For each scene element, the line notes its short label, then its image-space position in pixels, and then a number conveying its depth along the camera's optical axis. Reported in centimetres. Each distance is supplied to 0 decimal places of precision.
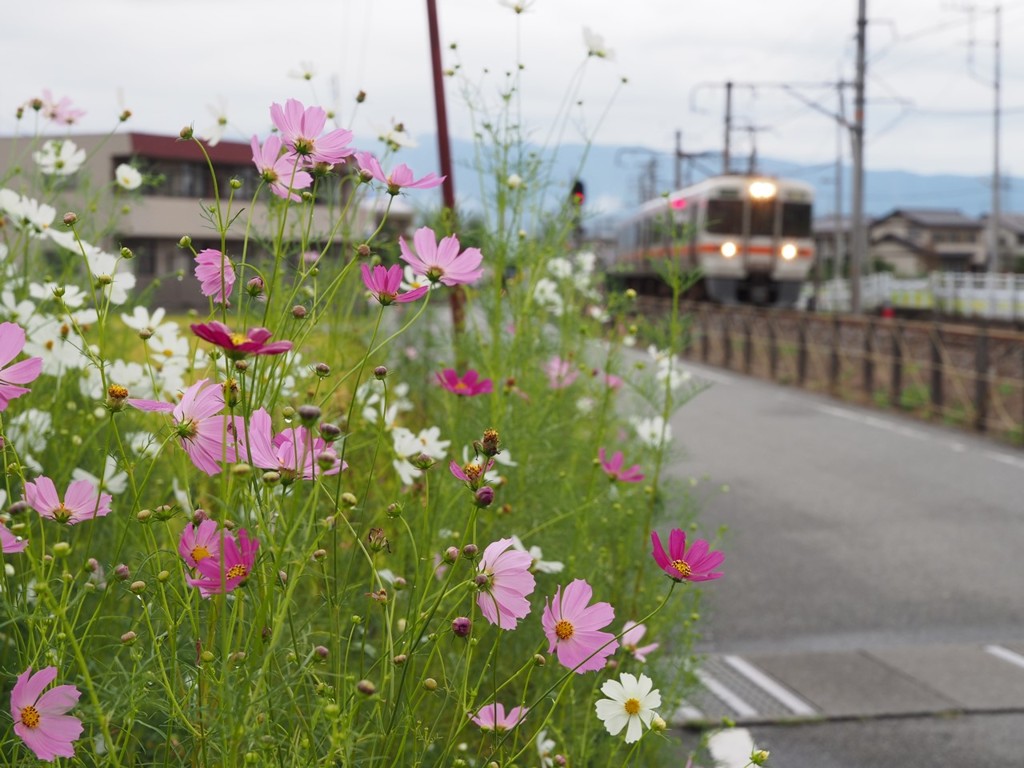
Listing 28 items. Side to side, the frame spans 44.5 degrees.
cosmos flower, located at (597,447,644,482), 242
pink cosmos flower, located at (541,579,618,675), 139
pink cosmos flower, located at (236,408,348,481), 119
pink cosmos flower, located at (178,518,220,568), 131
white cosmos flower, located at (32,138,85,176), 301
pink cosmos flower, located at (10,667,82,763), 120
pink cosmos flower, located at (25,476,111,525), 133
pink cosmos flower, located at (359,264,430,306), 132
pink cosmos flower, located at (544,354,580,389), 423
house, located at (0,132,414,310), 4050
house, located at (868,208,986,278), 7725
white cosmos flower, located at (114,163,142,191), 299
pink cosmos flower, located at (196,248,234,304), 138
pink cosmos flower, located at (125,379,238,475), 127
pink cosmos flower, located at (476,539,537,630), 131
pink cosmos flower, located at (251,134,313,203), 142
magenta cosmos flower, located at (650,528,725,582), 131
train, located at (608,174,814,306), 2359
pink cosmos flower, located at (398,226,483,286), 138
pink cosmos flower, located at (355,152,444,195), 141
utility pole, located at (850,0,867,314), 2278
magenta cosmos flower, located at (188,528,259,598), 124
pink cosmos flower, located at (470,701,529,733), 137
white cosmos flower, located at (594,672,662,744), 143
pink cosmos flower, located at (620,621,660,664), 185
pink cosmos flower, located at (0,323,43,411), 124
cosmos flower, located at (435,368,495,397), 210
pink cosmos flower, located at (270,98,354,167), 135
